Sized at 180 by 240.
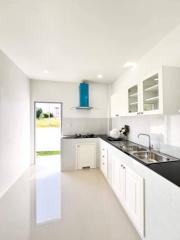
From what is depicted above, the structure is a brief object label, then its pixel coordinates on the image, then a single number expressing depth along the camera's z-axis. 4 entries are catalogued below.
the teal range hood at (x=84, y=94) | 4.20
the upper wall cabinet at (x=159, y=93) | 1.71
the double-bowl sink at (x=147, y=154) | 1.85
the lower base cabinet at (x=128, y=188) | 1.58
